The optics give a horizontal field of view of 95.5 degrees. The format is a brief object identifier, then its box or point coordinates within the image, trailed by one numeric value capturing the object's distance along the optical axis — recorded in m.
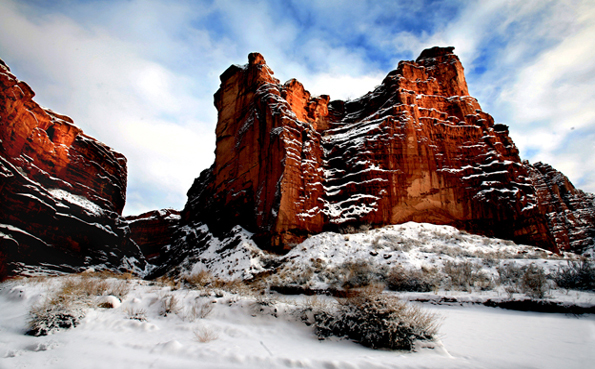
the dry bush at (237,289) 9.75
